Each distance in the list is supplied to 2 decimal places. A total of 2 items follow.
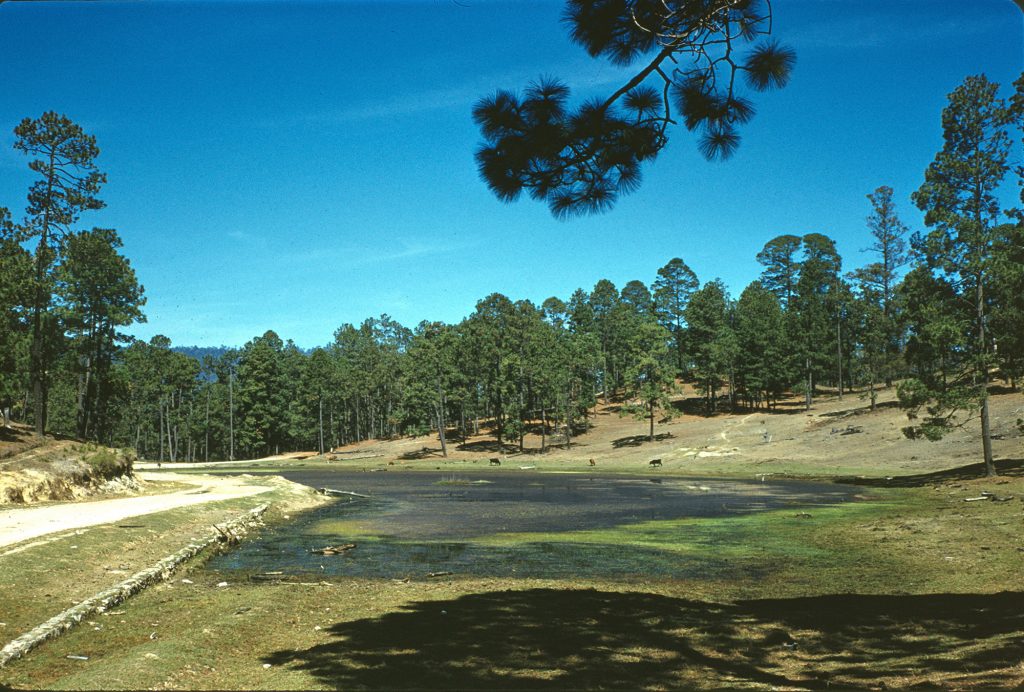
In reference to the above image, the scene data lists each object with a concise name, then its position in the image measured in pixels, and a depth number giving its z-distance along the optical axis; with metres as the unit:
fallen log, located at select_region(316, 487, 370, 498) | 37.97
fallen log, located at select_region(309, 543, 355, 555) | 17.77
